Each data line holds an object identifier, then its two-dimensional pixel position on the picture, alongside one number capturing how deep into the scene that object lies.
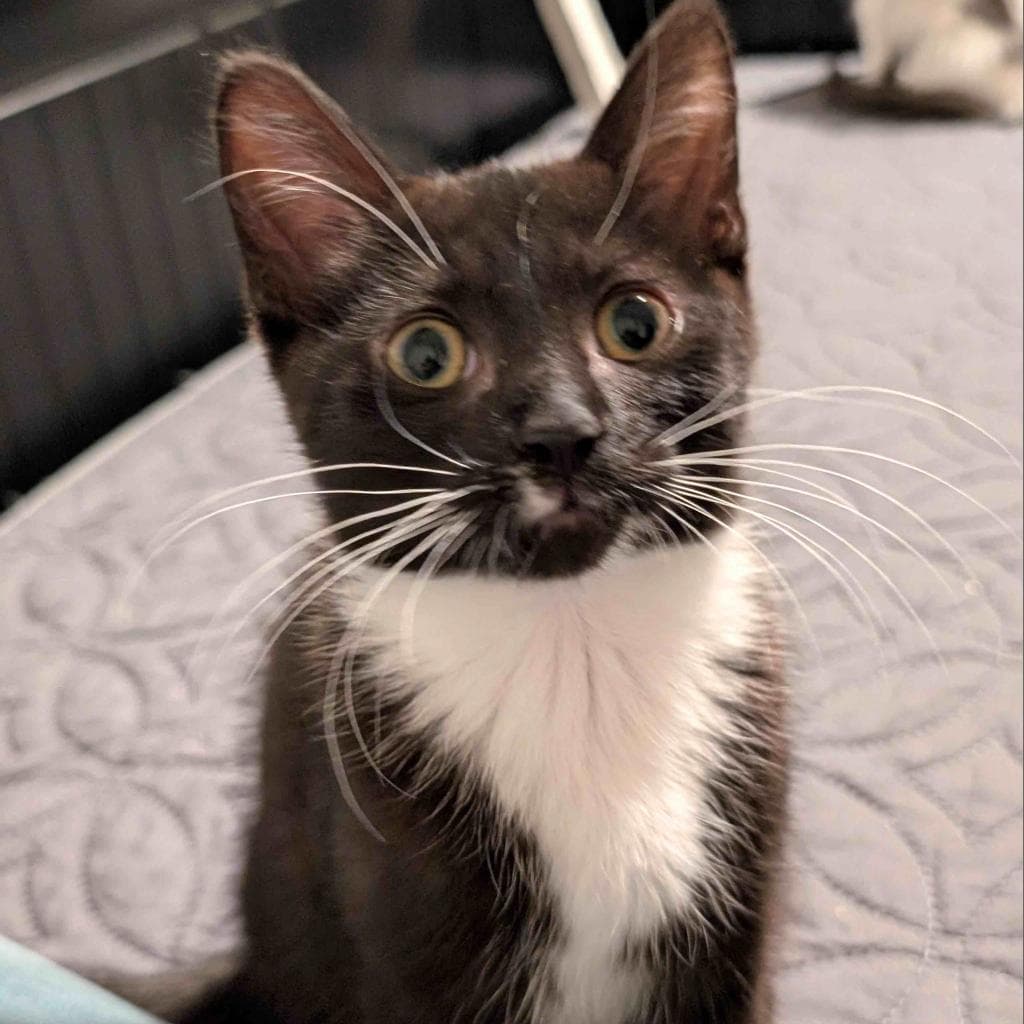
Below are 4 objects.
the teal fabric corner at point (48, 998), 0.21
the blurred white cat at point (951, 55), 0.60
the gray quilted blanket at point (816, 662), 0.31
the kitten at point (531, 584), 0.23
